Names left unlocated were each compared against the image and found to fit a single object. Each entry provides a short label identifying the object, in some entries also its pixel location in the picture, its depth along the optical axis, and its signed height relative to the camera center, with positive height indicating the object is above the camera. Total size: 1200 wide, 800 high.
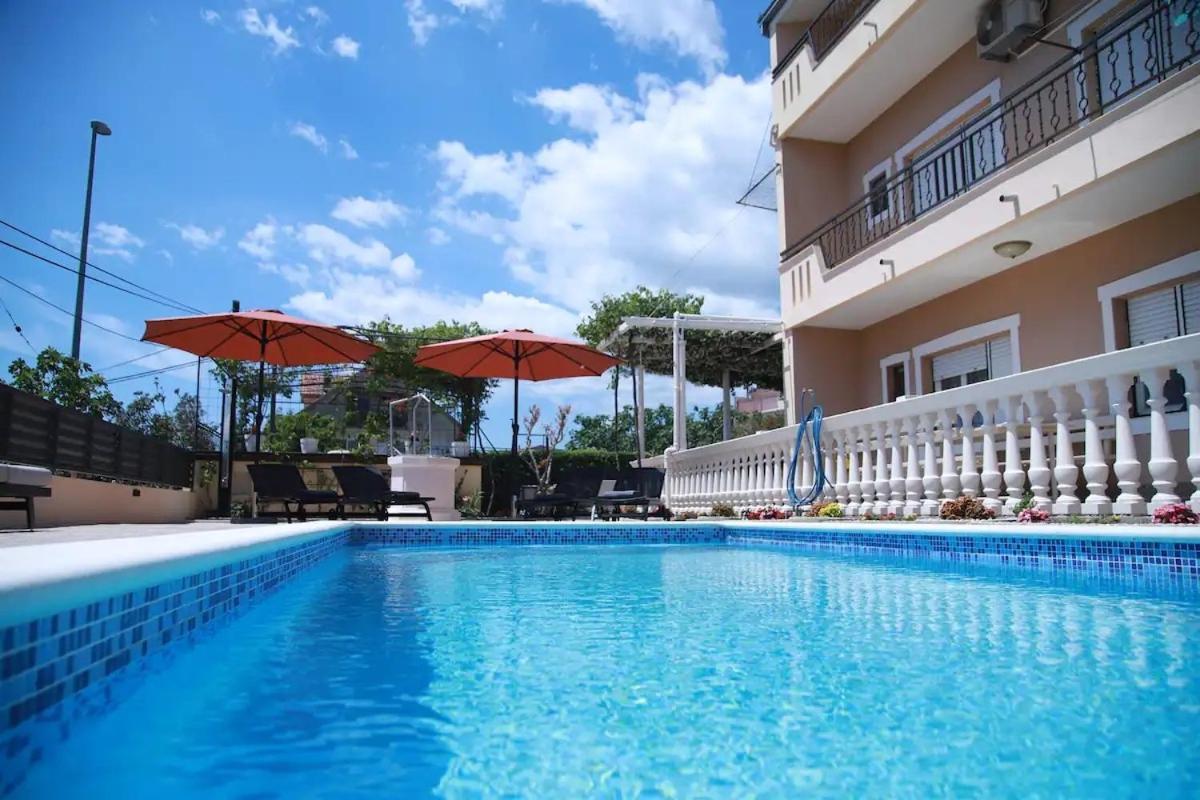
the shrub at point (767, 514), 9.15 -0.42
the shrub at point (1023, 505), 5.91 -0.22
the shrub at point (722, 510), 10.71 -0.43
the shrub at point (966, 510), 6.19 -0.27
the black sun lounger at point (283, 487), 8.96 -0.02
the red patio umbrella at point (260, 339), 10.12 +2.05
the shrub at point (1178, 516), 4.66 -0.25
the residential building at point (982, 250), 6.14 +2.66
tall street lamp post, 15.48 +5.13
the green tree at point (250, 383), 25.47 +3.96
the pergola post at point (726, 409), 18.80 +1.73
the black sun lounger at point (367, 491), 9.63 -0.09
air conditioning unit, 8.60 +5.16
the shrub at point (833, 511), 8.11 -0.34
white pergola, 14.59 +2.91
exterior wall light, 8.71 +2.58
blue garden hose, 8.54 +0.31
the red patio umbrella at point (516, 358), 11.62 +1.98
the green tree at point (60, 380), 13.05 +1.86
